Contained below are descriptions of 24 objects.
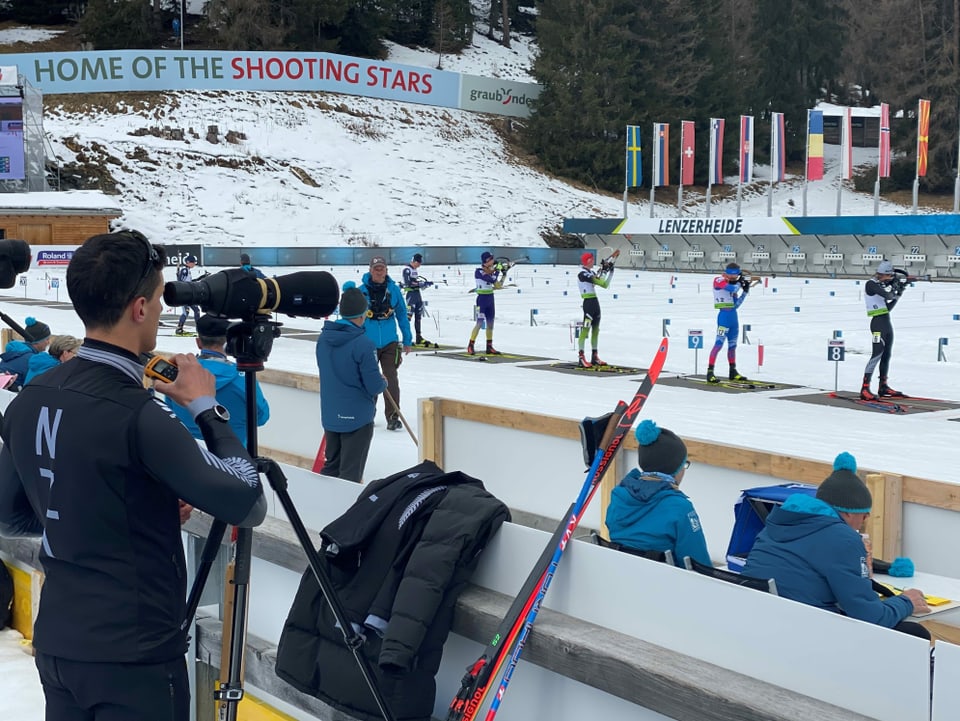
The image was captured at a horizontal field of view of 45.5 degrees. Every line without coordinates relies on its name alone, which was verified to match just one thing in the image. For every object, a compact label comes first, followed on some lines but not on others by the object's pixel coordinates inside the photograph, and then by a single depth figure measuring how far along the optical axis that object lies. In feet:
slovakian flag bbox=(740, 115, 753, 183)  145.18
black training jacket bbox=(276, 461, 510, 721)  10.98
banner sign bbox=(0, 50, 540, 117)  193.67
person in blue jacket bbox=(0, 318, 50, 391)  28.14
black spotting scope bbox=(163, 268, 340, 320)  10.30
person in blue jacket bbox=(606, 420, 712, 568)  13.82
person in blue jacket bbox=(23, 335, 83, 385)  23.53
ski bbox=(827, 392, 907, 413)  45.01
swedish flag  165.80
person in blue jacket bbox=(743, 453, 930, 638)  12.26
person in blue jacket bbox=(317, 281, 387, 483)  25.99
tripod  10.63
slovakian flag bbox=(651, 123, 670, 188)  157.79
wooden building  148.77
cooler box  16.26
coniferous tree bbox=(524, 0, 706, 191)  220.23
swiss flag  162.20
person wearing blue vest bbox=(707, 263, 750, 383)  51.16
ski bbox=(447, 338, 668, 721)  10.47
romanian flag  134.51
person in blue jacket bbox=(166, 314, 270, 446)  18.19
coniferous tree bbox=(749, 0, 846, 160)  253.24
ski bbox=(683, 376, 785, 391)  51.11
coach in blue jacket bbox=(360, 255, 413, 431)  38.78
